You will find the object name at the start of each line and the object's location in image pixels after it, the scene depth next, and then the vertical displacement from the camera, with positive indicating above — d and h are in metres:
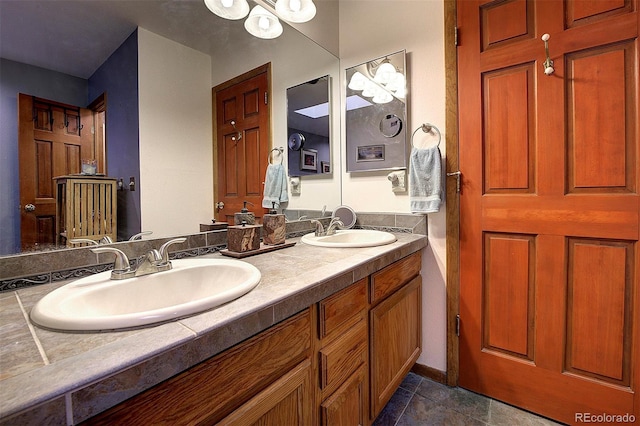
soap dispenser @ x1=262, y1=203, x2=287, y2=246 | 1.33 -0.10
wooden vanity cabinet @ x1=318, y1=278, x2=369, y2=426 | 0.88 -0.51
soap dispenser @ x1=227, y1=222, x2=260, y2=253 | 1.16 -0.12
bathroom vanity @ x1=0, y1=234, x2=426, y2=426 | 0.42 -0.31
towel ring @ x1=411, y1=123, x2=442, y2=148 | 1.58 +0.43
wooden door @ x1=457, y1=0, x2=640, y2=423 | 1.19 -0.01
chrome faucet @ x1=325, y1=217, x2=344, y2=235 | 1.66 -0.11
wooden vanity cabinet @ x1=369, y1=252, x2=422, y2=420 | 1.16 -0.55
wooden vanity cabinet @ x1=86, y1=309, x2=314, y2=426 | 0.49 -0.37
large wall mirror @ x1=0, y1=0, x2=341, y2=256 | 0.77 +0.42
